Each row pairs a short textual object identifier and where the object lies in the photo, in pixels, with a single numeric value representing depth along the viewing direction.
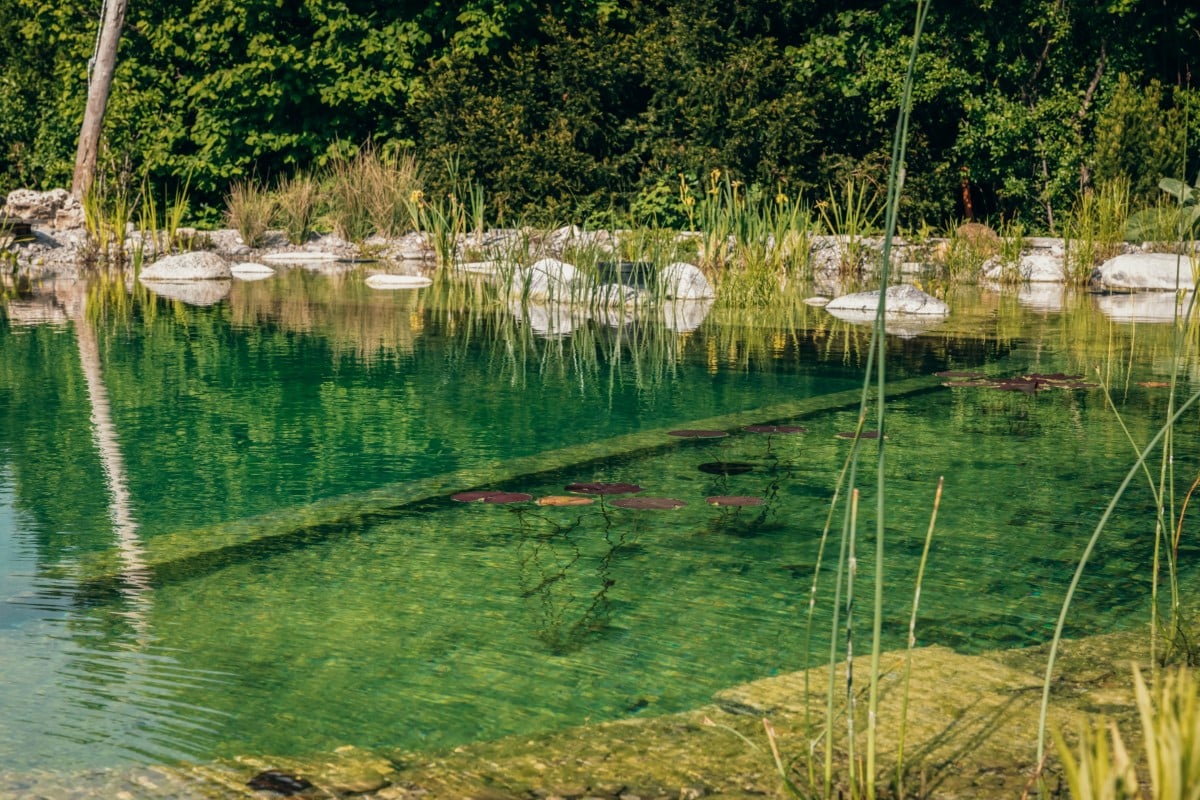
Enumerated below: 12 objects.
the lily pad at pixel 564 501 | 3.39
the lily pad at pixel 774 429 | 4.41
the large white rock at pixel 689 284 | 9.80
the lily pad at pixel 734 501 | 3.38
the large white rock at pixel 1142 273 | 11.12
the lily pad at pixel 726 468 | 3.82
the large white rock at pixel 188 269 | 12.13
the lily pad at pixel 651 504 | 3.34
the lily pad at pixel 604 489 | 3.51
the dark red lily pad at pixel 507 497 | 3.39
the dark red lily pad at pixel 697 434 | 4.29
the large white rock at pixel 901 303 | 8.87
